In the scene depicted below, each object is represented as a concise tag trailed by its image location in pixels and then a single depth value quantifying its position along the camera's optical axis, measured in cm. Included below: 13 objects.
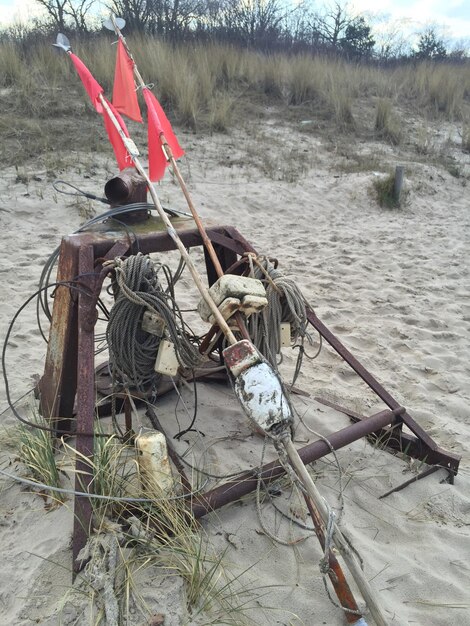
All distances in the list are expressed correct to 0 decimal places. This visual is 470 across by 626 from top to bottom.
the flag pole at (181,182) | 226
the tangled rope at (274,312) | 228
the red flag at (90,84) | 281
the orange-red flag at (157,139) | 273
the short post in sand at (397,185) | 672
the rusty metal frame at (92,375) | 199
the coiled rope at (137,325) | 204
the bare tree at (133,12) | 1257
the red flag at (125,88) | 294
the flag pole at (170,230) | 188
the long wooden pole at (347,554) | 157
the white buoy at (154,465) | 193
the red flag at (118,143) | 278
